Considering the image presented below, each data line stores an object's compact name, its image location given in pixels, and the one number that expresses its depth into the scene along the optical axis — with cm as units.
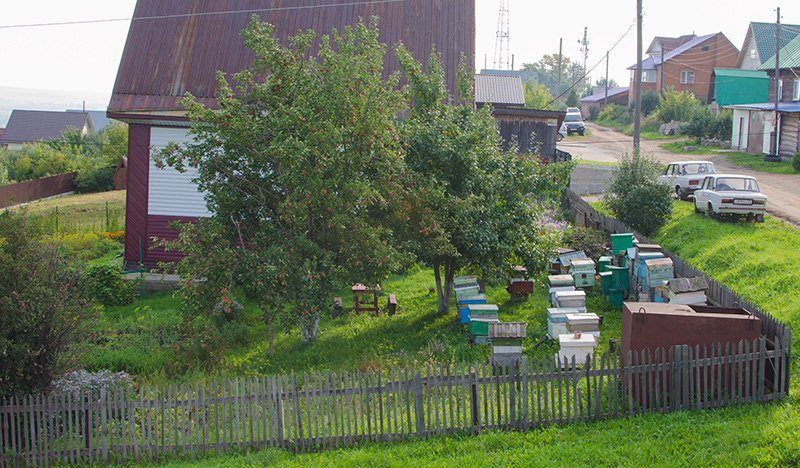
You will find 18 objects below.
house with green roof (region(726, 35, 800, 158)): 3256
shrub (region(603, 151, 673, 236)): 1894
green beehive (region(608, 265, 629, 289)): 1391
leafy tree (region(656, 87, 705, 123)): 5019
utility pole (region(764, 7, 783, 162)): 3241
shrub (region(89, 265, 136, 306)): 1734
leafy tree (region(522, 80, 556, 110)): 5525
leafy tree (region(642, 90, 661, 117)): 5791
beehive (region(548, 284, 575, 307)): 1377
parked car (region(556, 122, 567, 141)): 4877
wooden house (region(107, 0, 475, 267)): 1883
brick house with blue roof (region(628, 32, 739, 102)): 5891
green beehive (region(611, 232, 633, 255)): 1548
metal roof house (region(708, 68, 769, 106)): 4613
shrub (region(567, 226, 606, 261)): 1712
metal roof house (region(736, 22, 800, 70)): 4531
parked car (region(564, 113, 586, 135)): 5231
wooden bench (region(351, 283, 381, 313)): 1500
